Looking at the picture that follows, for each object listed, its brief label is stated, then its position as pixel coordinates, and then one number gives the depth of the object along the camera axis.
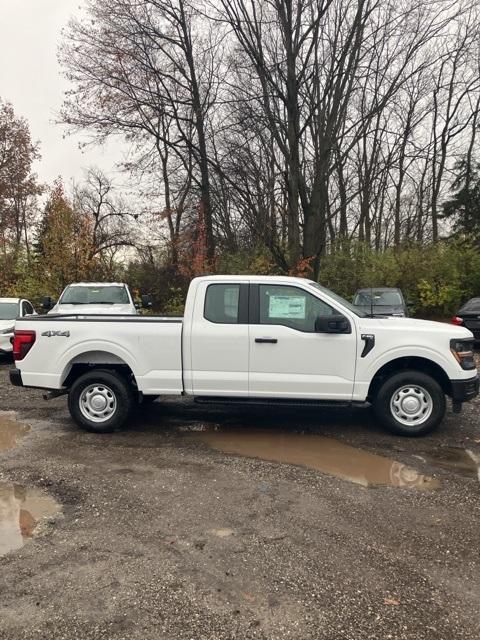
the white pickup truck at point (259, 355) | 5.99
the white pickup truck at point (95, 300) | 11.91
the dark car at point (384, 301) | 13.74
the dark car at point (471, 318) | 12.33
